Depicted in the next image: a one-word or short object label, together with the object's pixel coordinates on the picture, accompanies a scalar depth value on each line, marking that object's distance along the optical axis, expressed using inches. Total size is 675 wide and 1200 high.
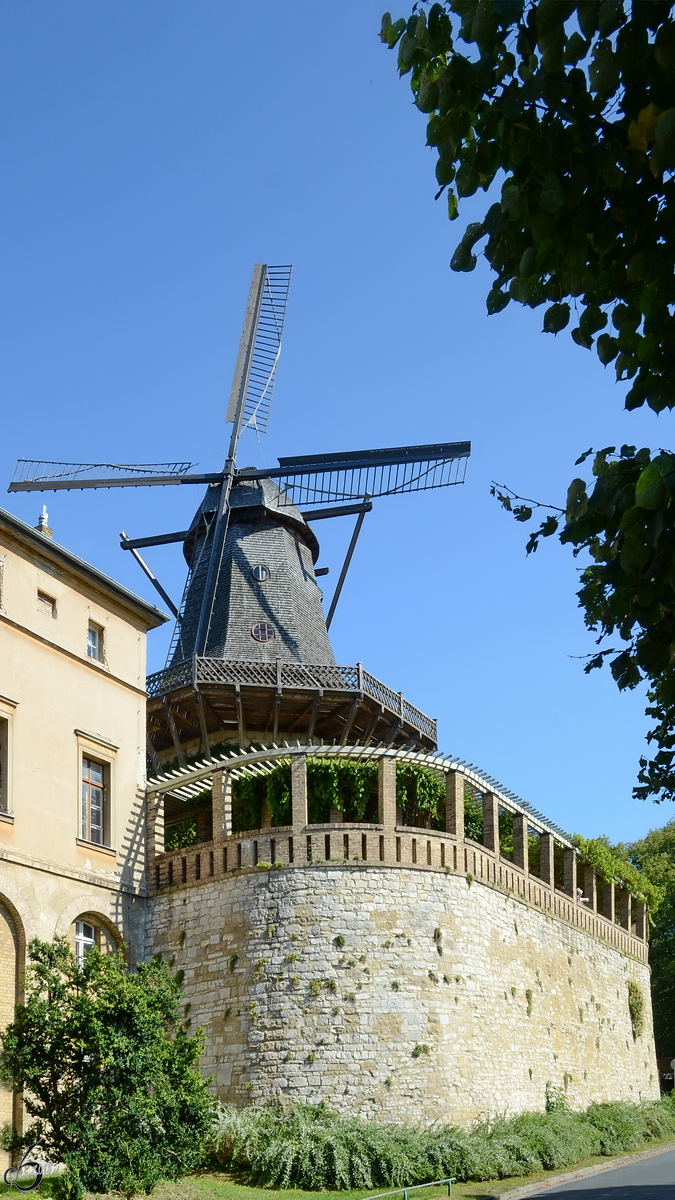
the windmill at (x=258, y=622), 1242.6
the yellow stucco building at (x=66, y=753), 858.1
